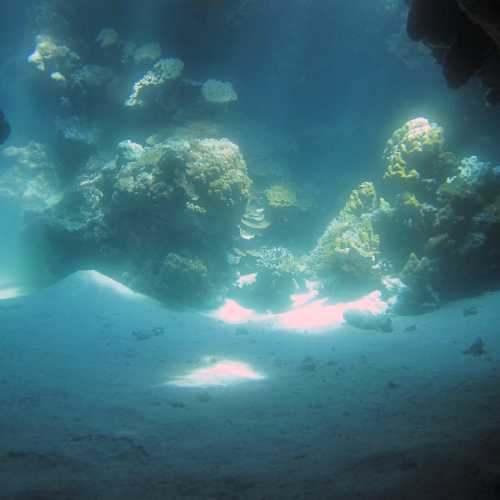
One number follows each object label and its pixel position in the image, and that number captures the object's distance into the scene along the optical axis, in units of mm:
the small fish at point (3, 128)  5848
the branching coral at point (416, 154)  9344
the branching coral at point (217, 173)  9078
